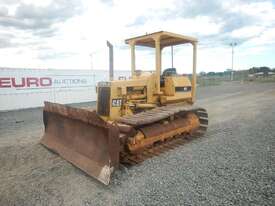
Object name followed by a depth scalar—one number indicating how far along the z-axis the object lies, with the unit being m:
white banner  14.09
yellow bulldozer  4.33
